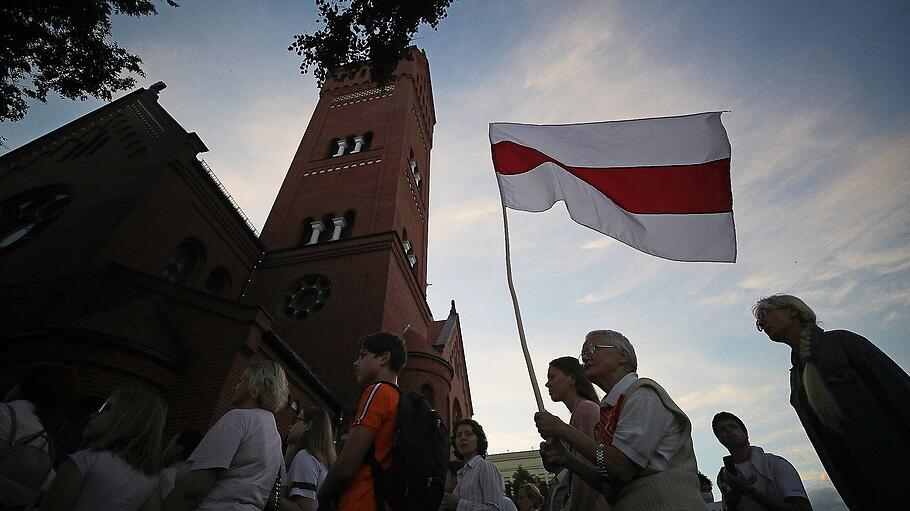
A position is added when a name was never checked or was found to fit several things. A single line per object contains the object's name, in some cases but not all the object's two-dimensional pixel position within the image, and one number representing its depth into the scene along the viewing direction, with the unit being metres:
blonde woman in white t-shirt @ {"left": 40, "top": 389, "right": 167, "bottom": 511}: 2.20
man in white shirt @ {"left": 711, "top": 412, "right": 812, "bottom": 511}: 3.50
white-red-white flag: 3.93
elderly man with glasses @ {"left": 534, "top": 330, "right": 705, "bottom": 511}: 2.09
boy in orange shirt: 2.20
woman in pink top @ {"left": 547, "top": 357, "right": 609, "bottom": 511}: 3.10
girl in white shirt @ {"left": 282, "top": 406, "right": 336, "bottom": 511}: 3.51
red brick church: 8.33
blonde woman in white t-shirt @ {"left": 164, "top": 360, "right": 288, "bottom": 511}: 2.41
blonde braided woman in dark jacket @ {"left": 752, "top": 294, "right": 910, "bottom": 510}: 2.26
